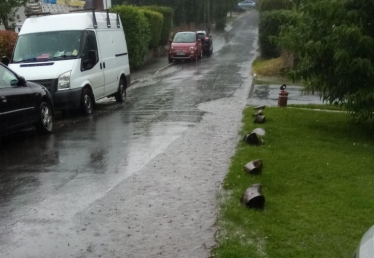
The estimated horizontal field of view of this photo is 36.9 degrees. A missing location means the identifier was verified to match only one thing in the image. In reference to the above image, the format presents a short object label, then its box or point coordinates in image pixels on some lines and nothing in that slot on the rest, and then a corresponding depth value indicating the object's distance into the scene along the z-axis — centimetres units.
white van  1338
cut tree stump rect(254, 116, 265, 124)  1207
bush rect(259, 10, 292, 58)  3102
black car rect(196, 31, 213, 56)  4062
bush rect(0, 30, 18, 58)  1724
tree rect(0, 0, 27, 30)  2500
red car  3509
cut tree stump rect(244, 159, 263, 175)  761
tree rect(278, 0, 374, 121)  1016
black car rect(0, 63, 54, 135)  1006
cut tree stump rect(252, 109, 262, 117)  1284
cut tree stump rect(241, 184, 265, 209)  619
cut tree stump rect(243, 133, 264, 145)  972
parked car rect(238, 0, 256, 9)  9175
